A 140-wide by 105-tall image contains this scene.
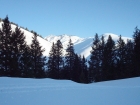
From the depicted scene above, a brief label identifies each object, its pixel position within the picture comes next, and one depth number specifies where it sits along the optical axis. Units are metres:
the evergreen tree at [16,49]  29.52
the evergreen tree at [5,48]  29.23
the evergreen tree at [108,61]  41.15
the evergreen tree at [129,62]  38.89
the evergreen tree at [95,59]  44.11
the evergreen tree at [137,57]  37.58
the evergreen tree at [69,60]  48.59
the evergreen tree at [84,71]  47.01
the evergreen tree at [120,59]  40.62
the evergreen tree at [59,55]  45.75
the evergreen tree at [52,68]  44.59
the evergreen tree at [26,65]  32.69
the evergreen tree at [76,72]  49.59
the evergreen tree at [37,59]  37.50
